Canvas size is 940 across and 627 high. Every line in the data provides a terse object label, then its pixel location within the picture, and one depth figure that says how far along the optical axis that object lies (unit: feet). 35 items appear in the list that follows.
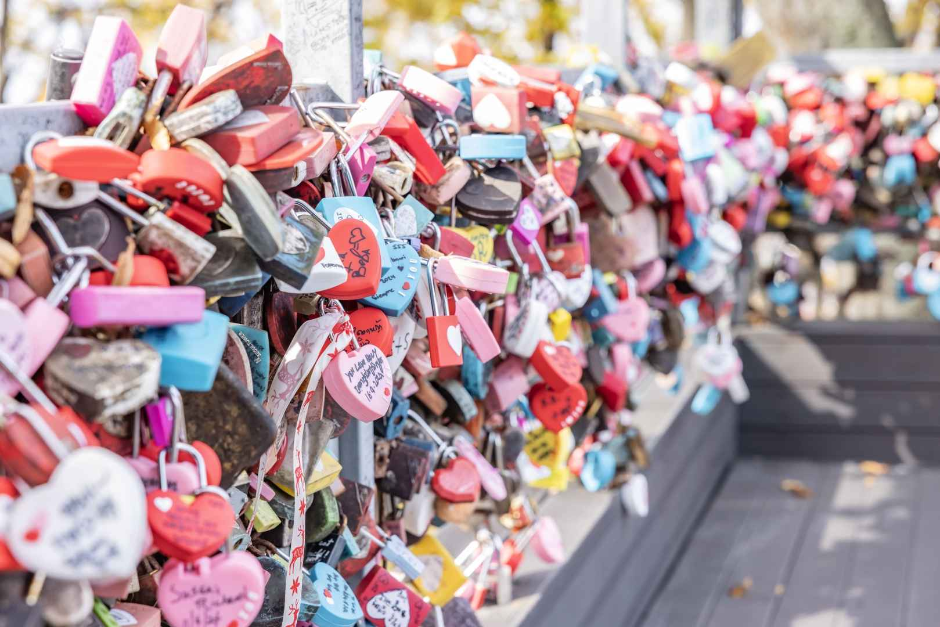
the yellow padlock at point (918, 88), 14.19
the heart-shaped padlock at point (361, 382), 3.77
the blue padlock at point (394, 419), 4.38
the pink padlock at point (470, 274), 4.05
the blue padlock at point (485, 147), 4.40
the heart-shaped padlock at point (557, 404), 4.90
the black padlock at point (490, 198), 4.42
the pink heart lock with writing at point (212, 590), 3.39
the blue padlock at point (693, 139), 6.21
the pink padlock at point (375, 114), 3.96
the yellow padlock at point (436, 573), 4.65
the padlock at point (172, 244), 3.42
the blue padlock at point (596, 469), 6.15
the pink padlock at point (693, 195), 6.07
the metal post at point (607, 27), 7.11
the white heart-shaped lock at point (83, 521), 3.13
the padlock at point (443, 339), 4.02
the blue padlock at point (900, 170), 14.19
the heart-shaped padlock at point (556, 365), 4.71
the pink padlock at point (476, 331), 4.14
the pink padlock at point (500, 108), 4.52
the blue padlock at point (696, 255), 6.57
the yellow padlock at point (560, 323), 4.95
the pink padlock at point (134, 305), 3.29
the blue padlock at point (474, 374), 4.63
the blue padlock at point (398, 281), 3.97
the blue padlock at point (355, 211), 3.83
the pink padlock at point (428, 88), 4.32
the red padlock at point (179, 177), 3.40
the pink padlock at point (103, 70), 3.48
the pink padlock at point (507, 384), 4.80
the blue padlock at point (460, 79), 4.67
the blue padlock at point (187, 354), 3.34
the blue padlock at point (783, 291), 16.37
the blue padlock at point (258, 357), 3.77
